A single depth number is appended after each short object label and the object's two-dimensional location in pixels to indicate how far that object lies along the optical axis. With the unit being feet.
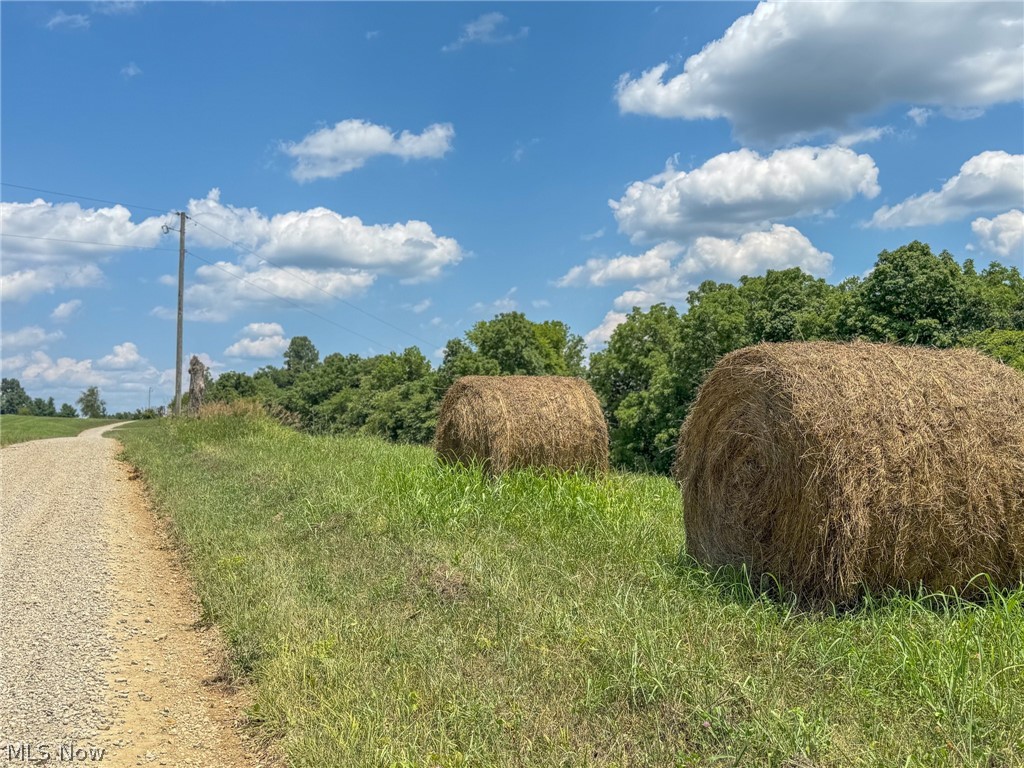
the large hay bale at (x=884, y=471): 17.44
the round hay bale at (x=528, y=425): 37.73
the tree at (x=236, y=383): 266.38
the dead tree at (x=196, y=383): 97.50
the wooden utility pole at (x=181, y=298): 109.50
